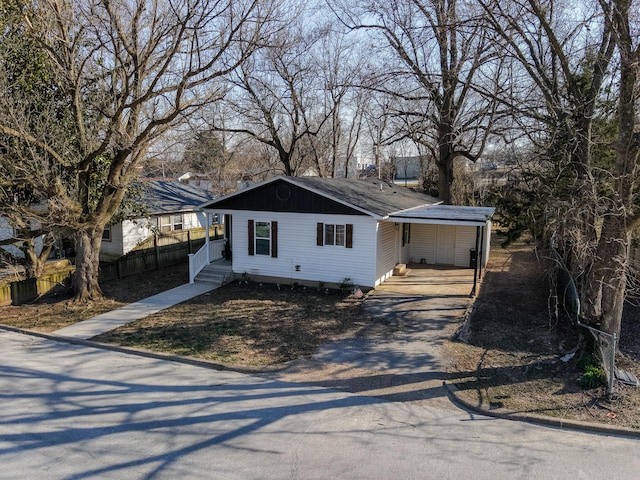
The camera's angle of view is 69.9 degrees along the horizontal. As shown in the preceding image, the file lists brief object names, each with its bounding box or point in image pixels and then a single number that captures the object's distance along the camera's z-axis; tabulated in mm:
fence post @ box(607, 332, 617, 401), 7352
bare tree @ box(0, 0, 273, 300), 12445
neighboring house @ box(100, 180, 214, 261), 21906
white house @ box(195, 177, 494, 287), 15375
